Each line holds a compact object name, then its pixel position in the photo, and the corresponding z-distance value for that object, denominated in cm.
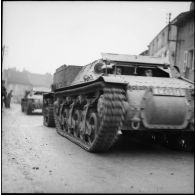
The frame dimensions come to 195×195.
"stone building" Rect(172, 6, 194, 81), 2050
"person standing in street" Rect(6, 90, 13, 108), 2218
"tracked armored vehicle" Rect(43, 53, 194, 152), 446
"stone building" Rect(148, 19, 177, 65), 2636
